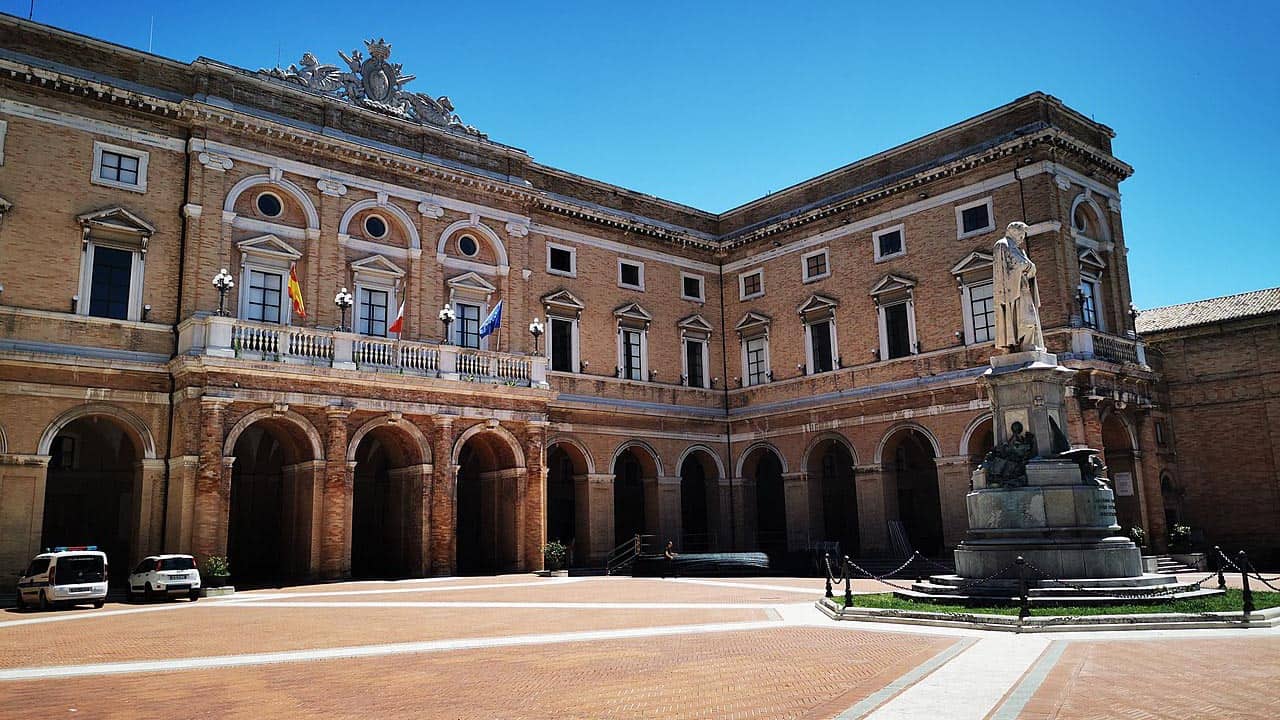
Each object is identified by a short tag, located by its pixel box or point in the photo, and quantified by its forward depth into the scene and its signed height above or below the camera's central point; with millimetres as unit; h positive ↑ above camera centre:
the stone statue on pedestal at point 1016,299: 18292 +4063
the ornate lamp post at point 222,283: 26266 +6671
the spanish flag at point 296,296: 27125 +6491
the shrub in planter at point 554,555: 30656 -1022
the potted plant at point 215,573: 24281 -1067
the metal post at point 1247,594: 13234 -1216
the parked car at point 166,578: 22797 -1103
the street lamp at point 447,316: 30625 +6574
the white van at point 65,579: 21219 -1004
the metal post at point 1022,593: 13754 -1177
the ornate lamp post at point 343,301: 28234 +6575
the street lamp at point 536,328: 32344 +6500
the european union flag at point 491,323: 30375 +6291
